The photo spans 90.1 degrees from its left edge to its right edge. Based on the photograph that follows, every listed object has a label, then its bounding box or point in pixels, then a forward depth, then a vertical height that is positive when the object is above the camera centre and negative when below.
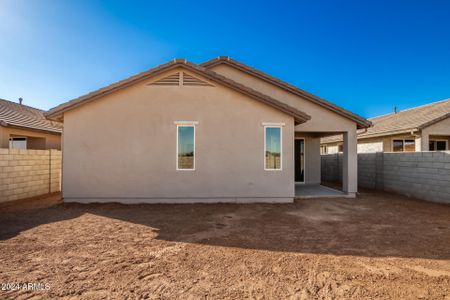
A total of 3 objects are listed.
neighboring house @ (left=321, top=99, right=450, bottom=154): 12.23 +1.47
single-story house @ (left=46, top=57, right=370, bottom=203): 8.45 +0.60
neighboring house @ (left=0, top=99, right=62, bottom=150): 11.14 +1.44
